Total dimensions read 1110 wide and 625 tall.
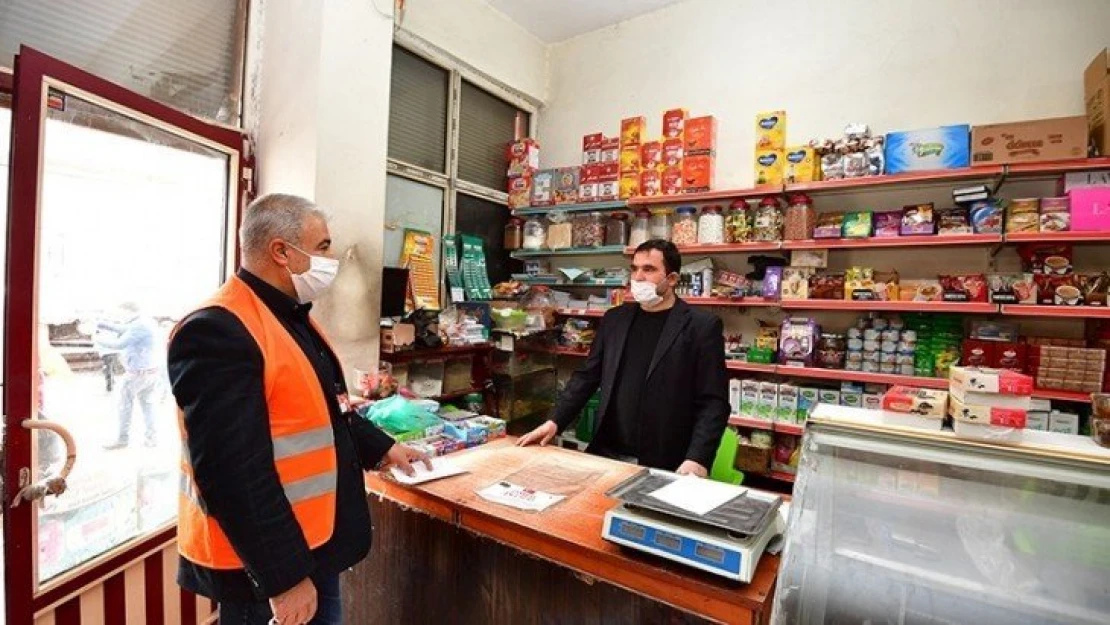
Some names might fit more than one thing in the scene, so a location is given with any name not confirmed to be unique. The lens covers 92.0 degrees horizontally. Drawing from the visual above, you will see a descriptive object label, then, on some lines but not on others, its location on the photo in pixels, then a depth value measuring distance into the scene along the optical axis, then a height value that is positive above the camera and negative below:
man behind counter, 2.51 -0.35
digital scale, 1.28 -0.56
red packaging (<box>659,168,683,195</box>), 4.02 +0.96
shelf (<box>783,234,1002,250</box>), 3.01 +0.46
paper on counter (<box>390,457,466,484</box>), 1.93 -0.65
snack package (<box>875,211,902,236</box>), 3.31 +0.58
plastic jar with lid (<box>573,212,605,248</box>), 4.43 +0.62
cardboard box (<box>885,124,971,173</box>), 3.10 +1.00
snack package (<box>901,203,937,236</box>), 3.20 +0.59
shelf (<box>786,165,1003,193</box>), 3.02 +0.83
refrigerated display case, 1.07 -0.47
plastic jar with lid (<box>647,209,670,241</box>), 4.21 +0.66
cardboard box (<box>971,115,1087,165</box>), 2.82 +0.99
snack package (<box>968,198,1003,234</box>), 3.02 +0.59
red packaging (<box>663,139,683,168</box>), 4.04 +1.18
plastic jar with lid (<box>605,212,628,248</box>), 4.35 +0.62
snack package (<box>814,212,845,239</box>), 3.44 +0.57
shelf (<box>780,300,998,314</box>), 3.01 +0.07
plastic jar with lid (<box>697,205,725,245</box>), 3.89 +0.60
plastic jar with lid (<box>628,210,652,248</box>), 4.21 +0.62
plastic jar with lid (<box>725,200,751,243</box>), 3.77 +0.61
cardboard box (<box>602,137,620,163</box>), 4.40 +1.29
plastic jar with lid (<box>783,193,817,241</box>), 3.54 +0.63
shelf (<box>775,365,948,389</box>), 3.13 -0.38
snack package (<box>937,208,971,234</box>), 3.12 +0.57
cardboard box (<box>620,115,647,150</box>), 4.20 +1.38
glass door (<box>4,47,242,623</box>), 1.76 -0.04
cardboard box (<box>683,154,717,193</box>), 3.91 +1.00
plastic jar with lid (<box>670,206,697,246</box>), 4.00 +0.61
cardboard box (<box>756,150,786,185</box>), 3.64 +1.00
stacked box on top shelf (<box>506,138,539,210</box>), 4.89 +1.20
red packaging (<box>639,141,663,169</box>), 4.13 +1.18
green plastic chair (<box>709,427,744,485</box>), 2.52 -0.72
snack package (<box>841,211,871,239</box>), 3.37 +0.57
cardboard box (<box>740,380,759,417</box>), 3.67 -0.59
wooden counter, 1.30 -0.67
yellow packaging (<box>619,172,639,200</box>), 4.20 +0.95
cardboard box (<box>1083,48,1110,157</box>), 2.76 +1.20
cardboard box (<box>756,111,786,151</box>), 3.63 +1.24
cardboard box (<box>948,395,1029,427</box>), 1.20 -0.21
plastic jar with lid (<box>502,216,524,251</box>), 4.94 +0.62
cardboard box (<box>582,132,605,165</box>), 4.46 +1.32
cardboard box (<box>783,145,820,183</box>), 3.55 +0.99
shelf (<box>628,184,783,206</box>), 3.64 +0.82
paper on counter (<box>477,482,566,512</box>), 1.74 -0.65
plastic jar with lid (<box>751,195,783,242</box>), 3.67 +0.63
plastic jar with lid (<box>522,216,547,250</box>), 4.80 +0.61
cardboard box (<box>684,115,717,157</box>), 3.92 +1.28
